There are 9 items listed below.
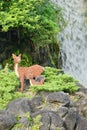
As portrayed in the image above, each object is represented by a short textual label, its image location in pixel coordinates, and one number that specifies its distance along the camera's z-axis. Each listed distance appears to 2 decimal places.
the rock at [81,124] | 10.99
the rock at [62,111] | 11.06
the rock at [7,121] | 10.27
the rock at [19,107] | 10.95
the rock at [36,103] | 11.36
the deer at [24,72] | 13.10
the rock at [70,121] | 10.94
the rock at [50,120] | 10.51
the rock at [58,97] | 11.62
